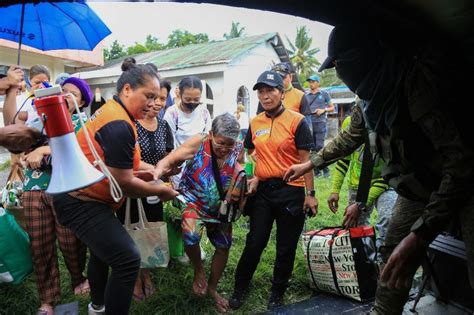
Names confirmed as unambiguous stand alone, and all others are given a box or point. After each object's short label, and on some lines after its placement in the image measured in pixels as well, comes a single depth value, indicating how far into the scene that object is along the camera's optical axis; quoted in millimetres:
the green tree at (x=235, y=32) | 50062
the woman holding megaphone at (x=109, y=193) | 2318
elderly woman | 3320
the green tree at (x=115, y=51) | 31688
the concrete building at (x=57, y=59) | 11594
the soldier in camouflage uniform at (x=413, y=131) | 1756
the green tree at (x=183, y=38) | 46375
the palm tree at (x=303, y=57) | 45062
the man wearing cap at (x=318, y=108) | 8086
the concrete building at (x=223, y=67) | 13109
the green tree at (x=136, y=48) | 33728
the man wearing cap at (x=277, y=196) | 3465
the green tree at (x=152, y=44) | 44262
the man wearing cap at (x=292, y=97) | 5883
